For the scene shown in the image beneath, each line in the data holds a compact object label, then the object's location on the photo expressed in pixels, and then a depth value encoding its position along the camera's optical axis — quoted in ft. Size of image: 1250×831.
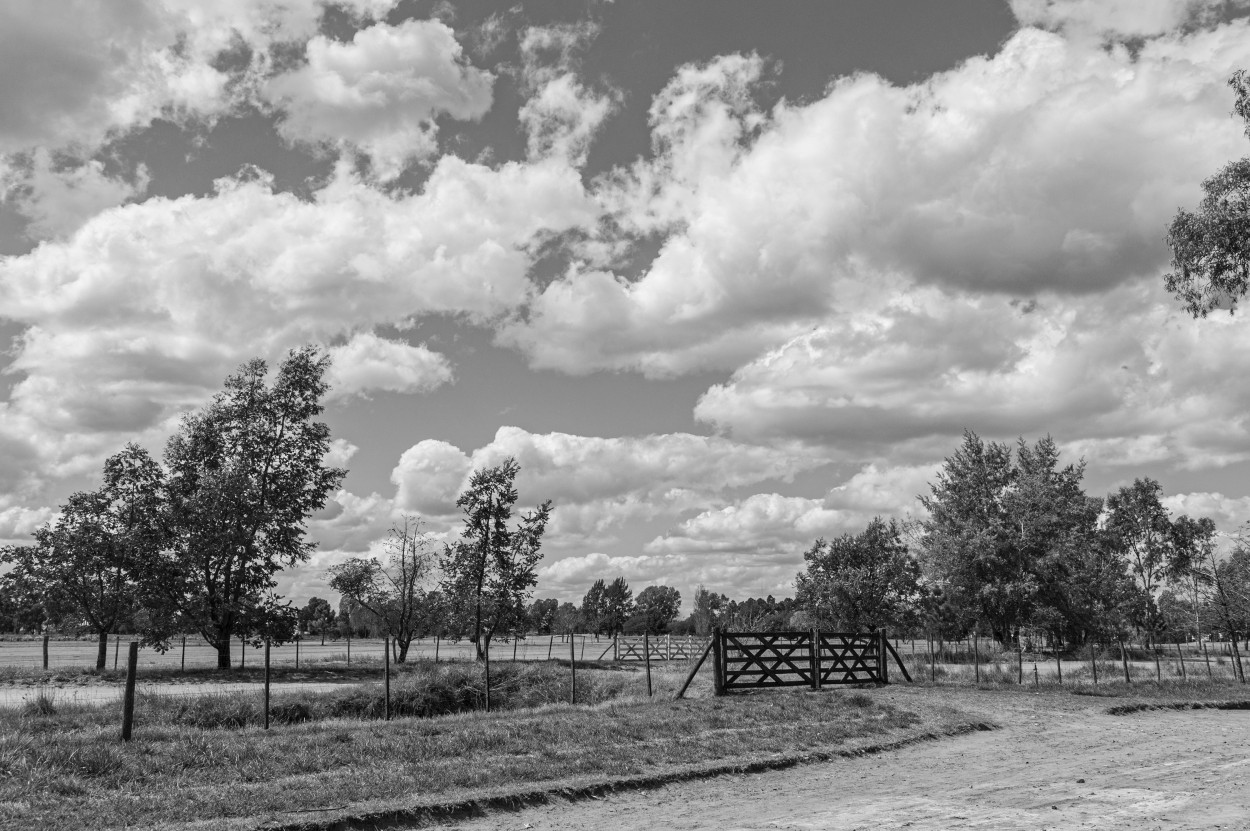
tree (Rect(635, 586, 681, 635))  522.39
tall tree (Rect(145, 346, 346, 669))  119.03
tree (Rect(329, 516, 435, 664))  143.84
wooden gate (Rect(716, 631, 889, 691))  79.61
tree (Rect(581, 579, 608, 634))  525.75
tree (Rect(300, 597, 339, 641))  418.68
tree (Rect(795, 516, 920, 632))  159.22
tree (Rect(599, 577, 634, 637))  510.58
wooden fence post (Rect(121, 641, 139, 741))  43.98
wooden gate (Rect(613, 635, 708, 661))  167.43
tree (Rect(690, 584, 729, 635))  351.54
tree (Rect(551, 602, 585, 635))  458.50
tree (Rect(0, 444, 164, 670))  115.03
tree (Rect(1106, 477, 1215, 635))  217.56
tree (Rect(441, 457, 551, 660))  138.41
